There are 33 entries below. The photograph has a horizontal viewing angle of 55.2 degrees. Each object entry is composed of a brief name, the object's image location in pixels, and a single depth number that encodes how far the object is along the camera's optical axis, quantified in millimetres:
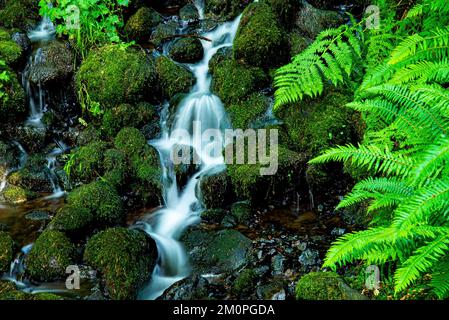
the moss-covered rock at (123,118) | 7375
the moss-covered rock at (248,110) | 6770
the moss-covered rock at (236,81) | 7051
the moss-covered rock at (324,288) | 3537
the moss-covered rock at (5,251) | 5105
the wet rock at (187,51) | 8078
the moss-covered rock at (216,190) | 6258
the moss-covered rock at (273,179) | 5961
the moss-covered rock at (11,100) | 7775
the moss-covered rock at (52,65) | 7941
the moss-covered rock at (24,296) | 4172
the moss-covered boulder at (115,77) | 7480
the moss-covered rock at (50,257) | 4980
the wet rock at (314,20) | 7270
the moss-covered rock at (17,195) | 6727
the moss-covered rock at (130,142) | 6965
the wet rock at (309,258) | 4922
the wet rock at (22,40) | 8375
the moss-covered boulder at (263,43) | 7047
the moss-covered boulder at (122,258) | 4750
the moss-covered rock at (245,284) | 4578
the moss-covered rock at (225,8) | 8773
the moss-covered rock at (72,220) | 5520
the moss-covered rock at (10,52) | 8023
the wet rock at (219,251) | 5160
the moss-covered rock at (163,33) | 8586
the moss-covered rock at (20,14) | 8992
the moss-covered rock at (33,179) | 7047
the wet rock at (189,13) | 9242
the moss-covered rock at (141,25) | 8805
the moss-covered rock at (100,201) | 5879
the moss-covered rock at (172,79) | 7691
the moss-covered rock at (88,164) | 6816
